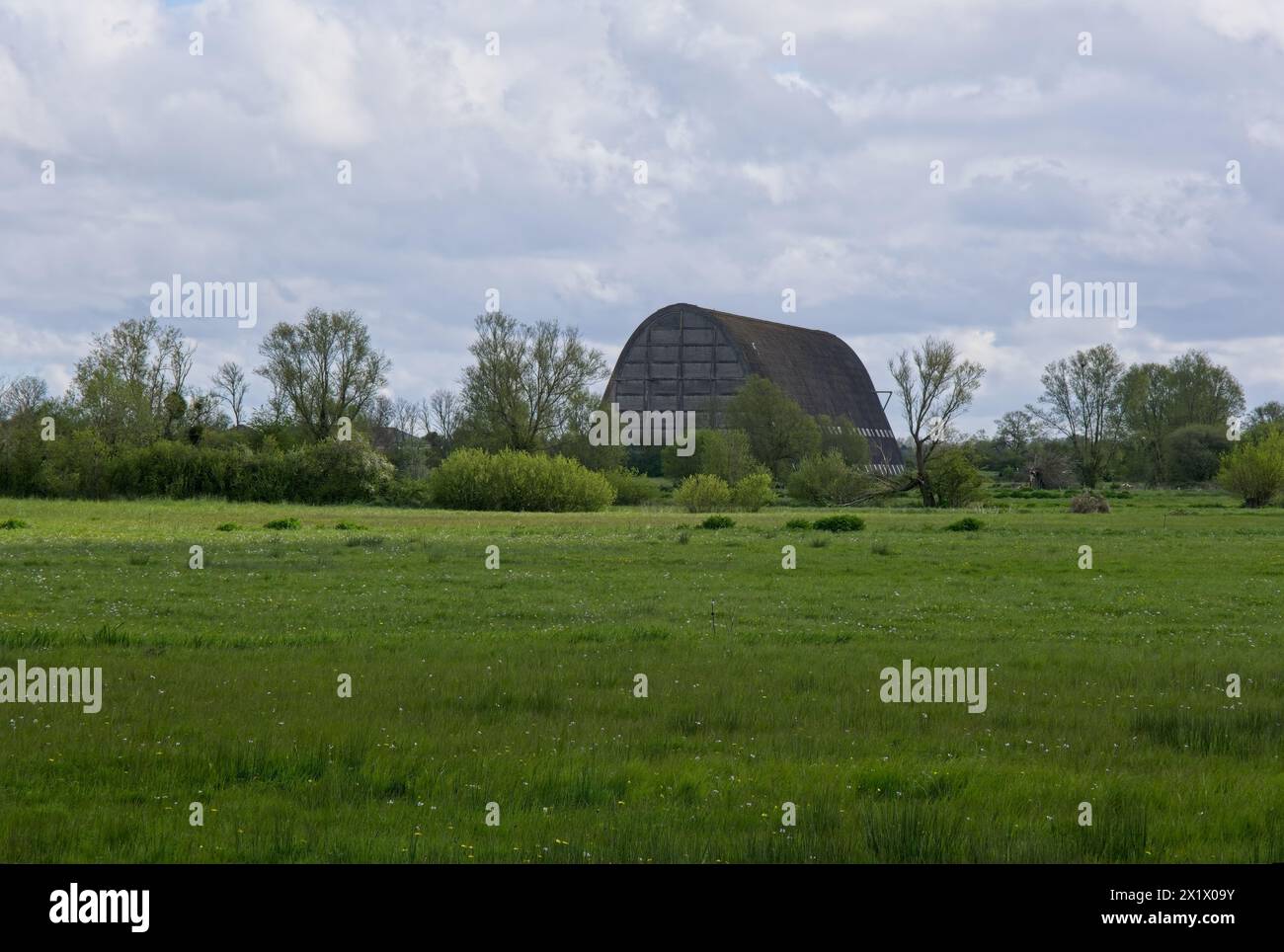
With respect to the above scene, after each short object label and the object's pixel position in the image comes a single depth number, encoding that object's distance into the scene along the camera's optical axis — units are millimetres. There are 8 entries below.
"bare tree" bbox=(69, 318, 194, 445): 79812
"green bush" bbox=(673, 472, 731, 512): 71750
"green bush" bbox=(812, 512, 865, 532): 47312
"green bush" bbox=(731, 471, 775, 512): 72125
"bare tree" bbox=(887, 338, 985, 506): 74375
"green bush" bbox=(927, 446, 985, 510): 74812
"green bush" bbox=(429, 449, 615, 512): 77375
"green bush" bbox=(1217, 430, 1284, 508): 73812
